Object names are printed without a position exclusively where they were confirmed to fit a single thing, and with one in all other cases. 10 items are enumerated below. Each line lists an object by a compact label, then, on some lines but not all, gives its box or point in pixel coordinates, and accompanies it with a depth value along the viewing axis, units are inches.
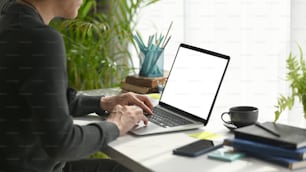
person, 62.7
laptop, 77.5
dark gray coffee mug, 76.0
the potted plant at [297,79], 72.0
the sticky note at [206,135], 74.3
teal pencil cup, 99.7
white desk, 63.5
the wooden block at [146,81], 98.3
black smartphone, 67.2
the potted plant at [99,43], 124.7
